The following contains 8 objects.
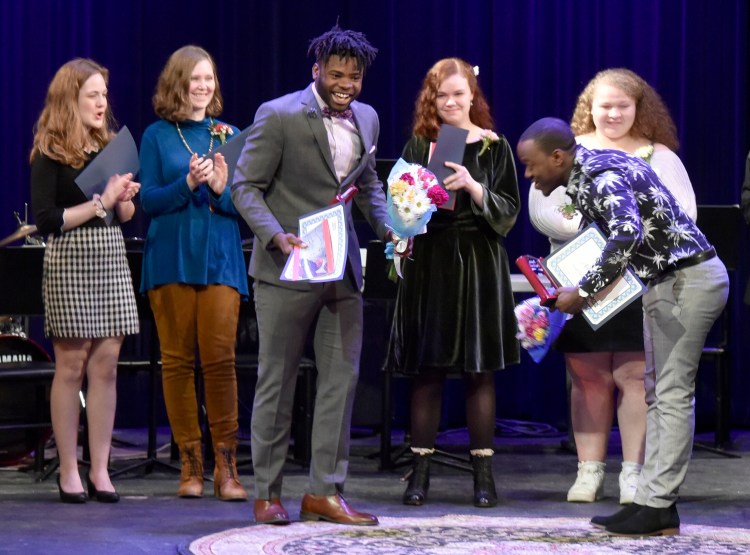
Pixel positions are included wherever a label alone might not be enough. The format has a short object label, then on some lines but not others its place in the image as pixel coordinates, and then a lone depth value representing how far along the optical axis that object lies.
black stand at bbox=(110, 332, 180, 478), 11.50
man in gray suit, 8.69
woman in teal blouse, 9.96
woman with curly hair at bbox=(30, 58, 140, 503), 9.91
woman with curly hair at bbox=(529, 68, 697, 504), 10.16
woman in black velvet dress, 9.88
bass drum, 12.20
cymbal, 12.77
